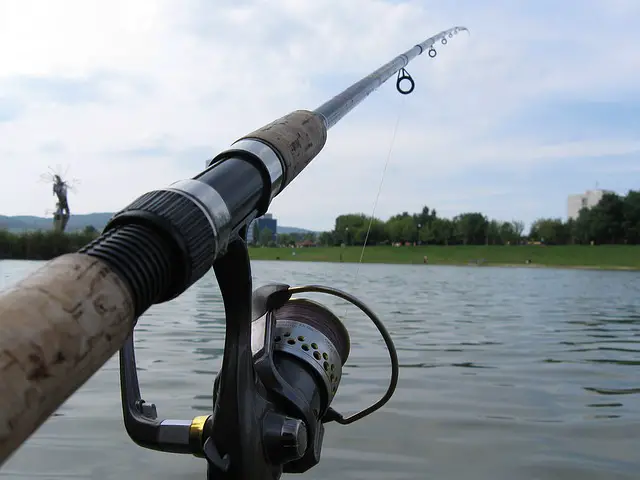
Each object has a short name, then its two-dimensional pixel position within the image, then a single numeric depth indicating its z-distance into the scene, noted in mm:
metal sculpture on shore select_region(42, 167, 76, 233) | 19797
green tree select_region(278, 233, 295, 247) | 95838
